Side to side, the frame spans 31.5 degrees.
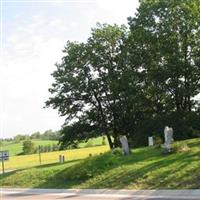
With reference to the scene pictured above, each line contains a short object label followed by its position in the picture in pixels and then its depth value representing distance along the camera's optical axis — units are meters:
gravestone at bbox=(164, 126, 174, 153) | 17.57
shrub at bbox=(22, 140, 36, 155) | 57.51
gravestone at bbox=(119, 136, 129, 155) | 19.21
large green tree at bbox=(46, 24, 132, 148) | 33.47
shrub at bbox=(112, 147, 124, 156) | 19.60
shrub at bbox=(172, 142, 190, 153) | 17.47
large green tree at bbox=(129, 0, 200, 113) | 31.15
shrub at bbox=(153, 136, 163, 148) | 20.55
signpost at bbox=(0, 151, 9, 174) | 26.95
